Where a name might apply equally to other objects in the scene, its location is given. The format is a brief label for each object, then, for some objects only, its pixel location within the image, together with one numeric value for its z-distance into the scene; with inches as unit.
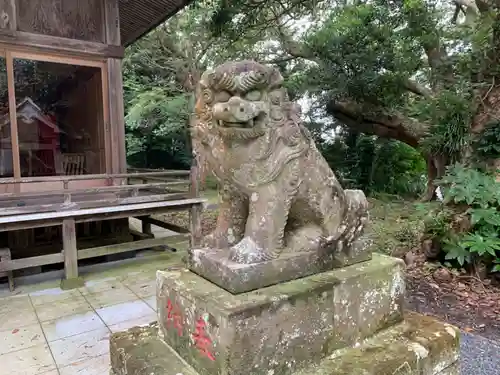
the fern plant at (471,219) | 142.0
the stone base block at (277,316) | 50.6
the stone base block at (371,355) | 57.1
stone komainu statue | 54.1
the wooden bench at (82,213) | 148.5
